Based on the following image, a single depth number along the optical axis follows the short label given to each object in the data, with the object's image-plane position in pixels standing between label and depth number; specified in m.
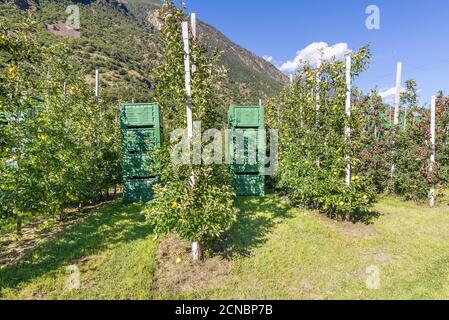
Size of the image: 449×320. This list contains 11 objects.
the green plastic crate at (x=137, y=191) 12.29
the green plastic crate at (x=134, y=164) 12.12
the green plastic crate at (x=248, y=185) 13.55
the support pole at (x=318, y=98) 9.77
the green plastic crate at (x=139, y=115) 12.02
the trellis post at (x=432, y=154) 12.04
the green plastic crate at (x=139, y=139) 12.03
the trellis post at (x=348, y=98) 9.20
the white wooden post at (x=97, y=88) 13.75
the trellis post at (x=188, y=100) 6.44
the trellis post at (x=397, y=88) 13.70
